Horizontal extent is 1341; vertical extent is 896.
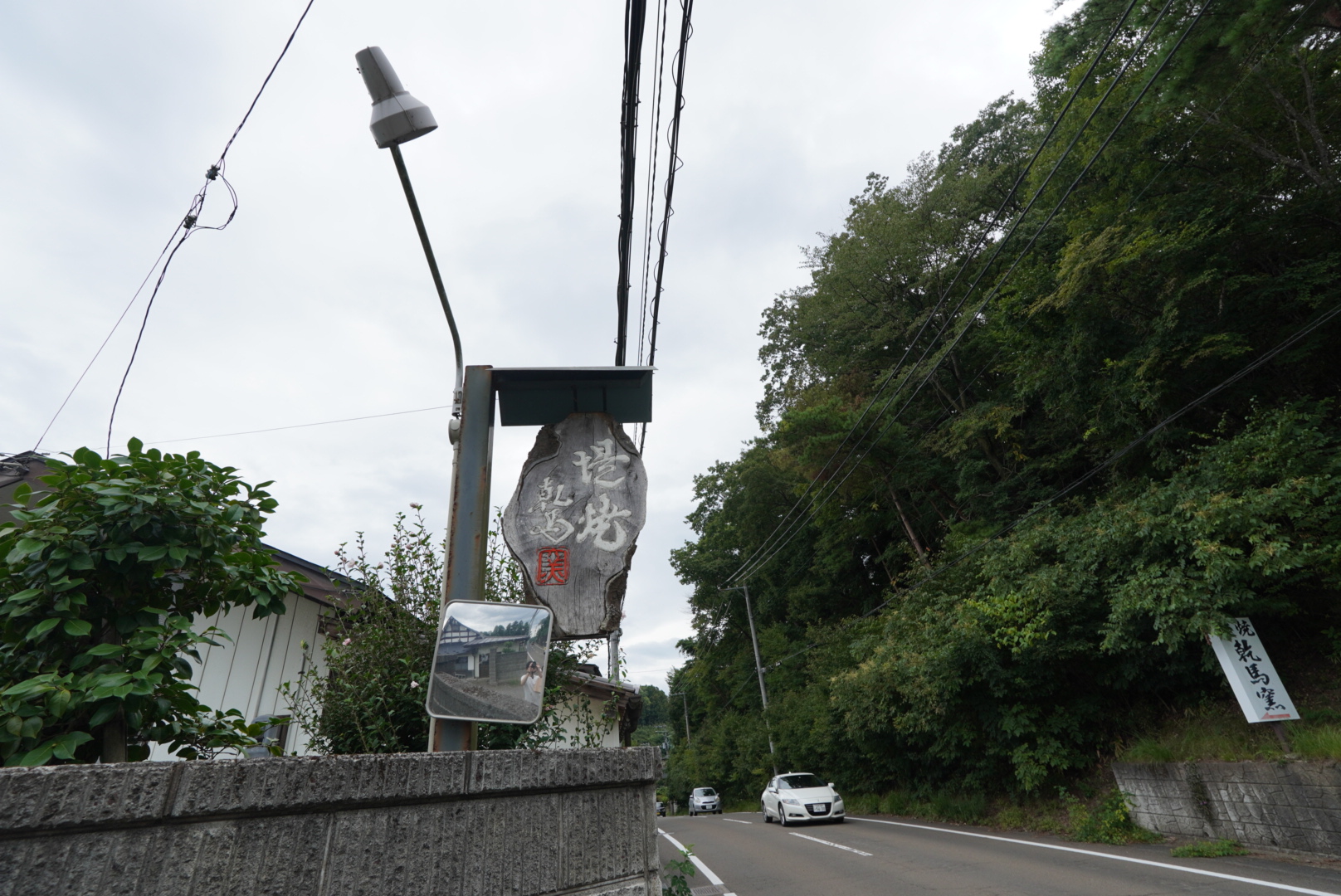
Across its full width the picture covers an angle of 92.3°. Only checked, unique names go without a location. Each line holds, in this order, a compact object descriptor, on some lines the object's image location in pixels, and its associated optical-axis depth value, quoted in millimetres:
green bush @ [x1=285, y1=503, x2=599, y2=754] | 3398
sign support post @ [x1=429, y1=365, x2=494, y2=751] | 3191
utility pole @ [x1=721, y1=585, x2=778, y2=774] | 24630
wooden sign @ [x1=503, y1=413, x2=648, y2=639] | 3633
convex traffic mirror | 2783
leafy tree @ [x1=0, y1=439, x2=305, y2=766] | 2156
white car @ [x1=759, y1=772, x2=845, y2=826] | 14594
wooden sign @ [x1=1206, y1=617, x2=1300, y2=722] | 7641
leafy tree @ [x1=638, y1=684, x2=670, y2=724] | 84188
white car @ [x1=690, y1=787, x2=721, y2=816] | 29734
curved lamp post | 2965
